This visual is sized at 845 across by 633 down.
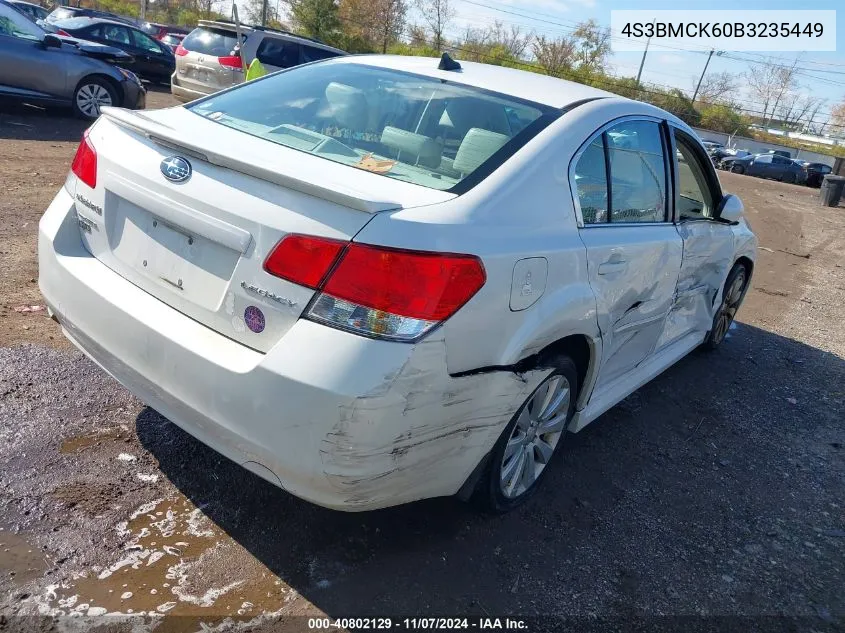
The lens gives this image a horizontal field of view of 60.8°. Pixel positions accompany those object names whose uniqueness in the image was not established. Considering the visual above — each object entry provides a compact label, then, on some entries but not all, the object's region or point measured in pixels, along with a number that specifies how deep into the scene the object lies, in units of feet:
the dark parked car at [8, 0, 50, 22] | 63.71
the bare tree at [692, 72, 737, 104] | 239.50
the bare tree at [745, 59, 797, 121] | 249.98
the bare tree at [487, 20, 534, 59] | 201.51
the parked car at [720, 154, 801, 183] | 118.62
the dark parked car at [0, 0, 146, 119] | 32.04
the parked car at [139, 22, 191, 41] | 88.85
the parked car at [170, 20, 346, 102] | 41.50
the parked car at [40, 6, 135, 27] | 60.82
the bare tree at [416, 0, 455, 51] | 200.85
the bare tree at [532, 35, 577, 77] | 191.52
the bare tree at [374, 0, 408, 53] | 186.50
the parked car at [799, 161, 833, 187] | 120.37
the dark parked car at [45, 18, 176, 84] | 58.23
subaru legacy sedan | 7.10
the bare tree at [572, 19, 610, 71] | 192.44
